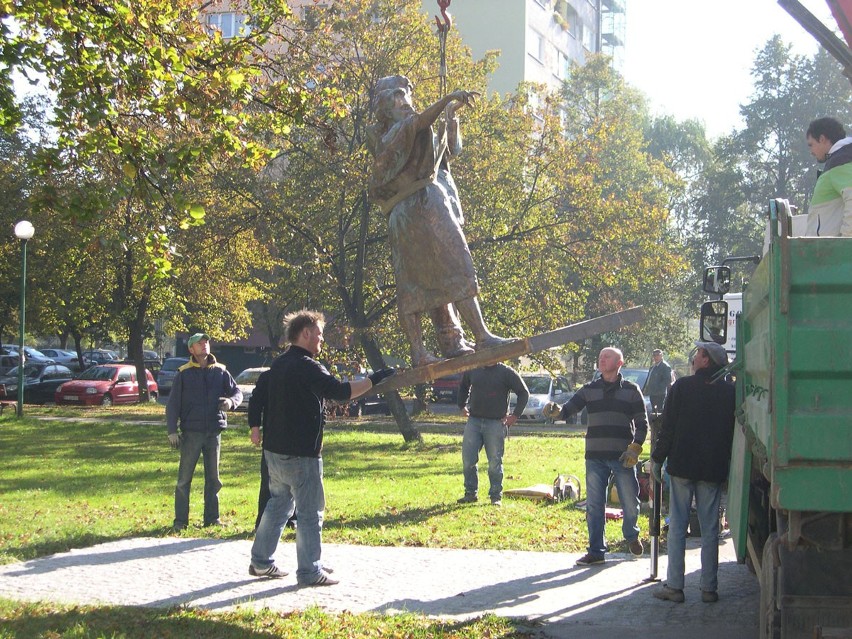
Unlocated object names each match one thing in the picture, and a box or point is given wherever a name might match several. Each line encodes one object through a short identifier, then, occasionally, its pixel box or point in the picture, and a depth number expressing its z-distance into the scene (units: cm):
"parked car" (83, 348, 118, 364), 5788
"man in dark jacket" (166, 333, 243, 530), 1056
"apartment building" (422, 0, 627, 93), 5444
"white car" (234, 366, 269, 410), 3253
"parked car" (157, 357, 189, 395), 4241
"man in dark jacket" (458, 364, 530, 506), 1254
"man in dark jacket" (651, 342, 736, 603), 735
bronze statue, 790
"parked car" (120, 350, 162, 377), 5114
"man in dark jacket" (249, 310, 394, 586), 765
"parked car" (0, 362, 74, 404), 3609
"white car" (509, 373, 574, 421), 3219
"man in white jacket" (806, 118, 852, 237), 572
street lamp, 2258
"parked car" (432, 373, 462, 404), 4109
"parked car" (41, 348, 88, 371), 5342
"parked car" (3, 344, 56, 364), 5092
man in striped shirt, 901
